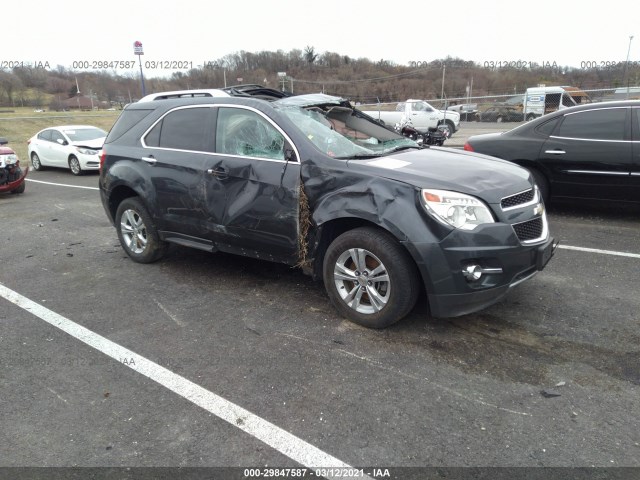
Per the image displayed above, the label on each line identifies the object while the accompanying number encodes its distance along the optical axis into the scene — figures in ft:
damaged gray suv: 10.71
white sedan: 46.06
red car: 33.96
